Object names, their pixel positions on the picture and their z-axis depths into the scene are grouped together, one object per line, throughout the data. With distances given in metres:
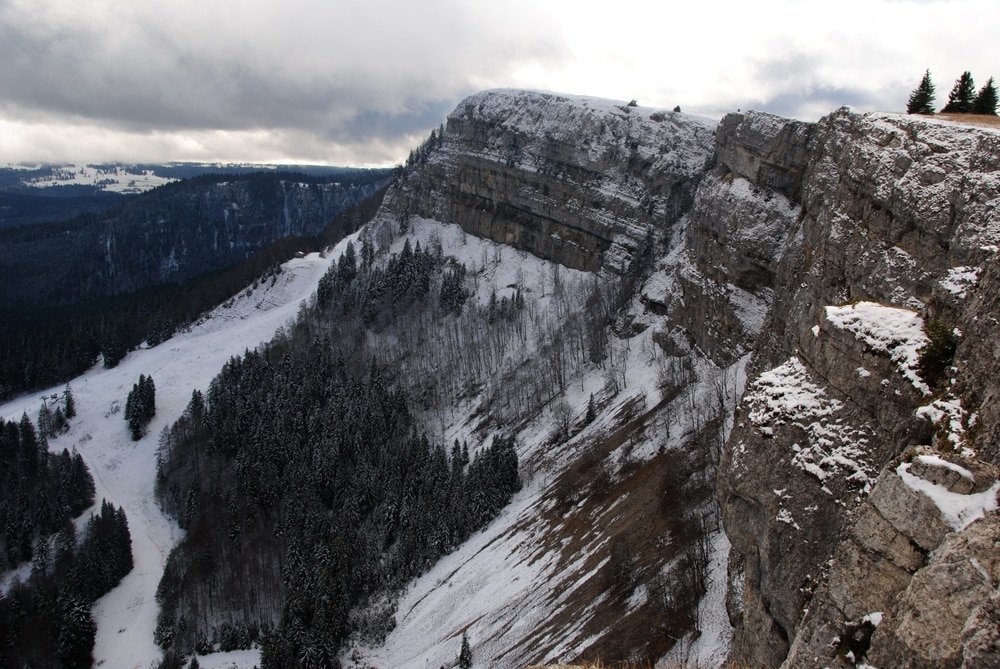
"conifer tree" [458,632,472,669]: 57.34
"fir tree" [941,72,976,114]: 51.00
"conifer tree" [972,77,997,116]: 48.16
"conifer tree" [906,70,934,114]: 52.34
